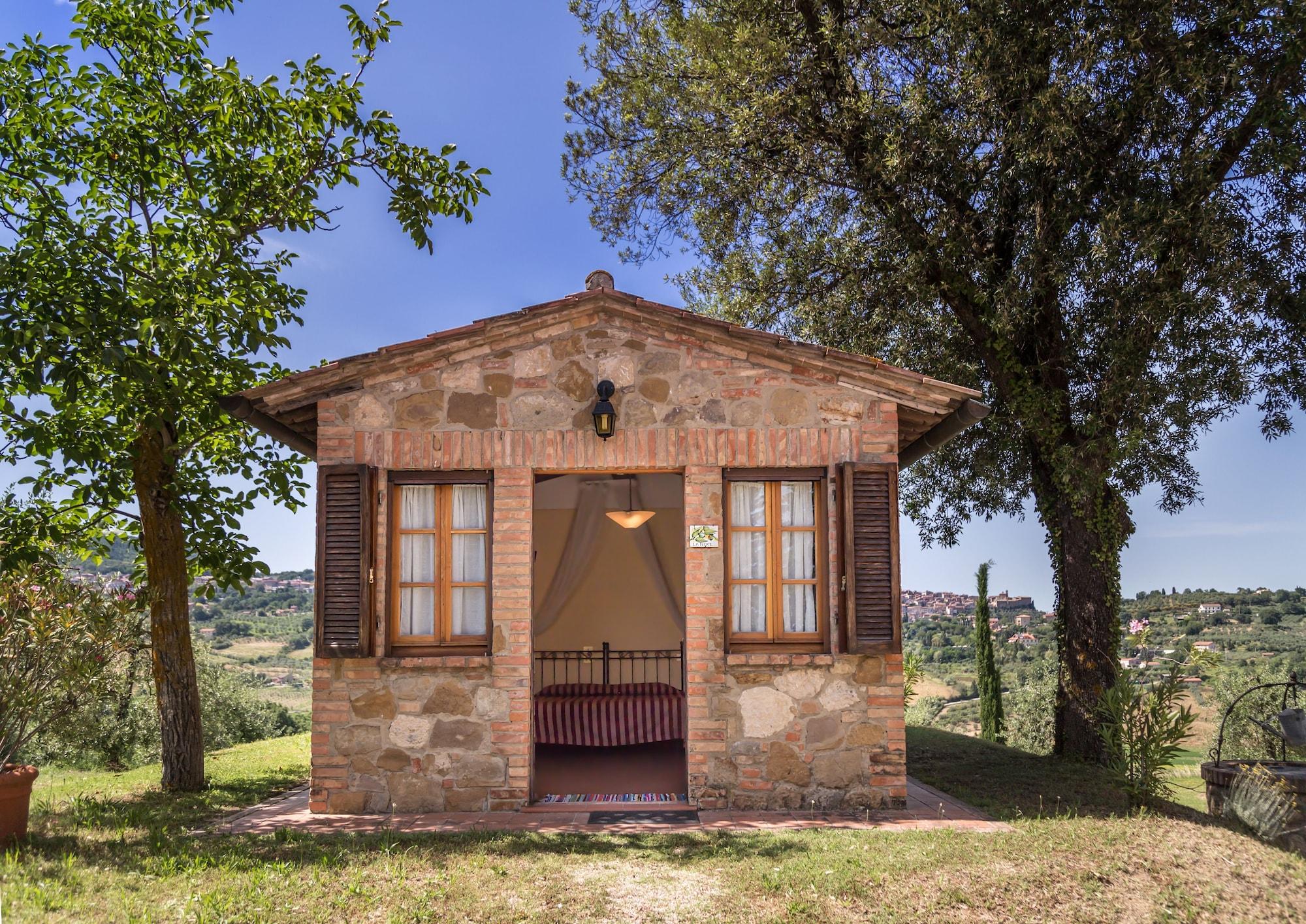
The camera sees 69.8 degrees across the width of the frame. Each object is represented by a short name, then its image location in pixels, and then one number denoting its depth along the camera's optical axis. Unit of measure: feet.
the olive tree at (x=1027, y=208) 29.09
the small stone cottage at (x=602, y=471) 22.54
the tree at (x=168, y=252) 24.64
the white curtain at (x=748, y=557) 23.32
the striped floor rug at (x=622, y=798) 23.53
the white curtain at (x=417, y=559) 23.20
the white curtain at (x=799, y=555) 23.34
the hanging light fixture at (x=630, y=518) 31.07
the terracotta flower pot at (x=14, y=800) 19.26
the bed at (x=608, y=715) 29.17
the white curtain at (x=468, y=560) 23.18
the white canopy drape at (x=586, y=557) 33.96
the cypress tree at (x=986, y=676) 47.83
